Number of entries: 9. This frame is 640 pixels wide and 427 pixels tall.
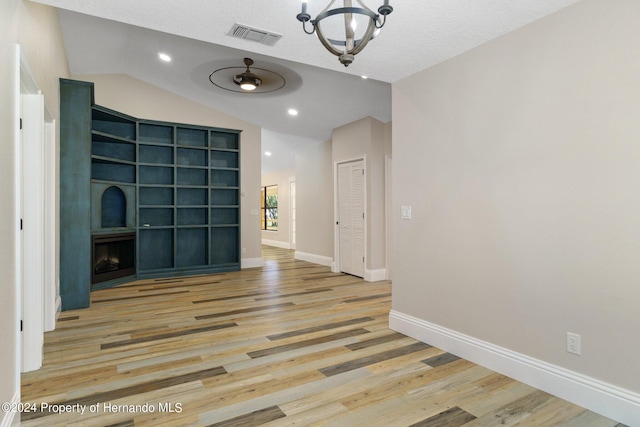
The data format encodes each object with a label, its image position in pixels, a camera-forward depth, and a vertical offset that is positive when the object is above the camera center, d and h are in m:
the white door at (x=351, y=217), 6.26 -0.06
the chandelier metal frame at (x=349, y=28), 1.47 +0.79
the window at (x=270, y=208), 12.05 +0.21
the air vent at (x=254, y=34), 2.54 +1.30
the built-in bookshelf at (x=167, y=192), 5.86 +0.39
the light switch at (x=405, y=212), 3.45 +0.01
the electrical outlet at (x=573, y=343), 2.24 -0.82
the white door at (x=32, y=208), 2.80 +0.06
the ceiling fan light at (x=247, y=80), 4.96 +1.86
